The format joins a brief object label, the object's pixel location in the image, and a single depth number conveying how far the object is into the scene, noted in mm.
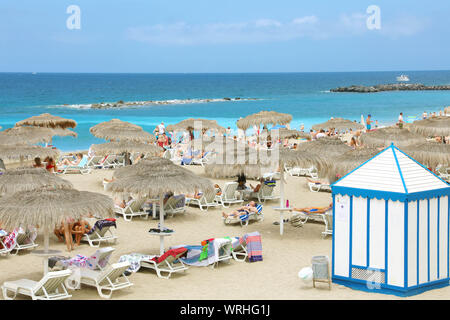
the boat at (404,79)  126700
